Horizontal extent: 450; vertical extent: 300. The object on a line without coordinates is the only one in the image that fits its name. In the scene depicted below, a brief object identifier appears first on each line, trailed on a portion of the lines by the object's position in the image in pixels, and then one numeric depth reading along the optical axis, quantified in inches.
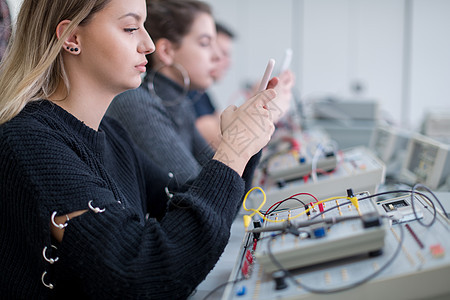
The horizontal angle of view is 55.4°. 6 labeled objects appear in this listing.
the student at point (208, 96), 123.3
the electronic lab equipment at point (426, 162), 55.2
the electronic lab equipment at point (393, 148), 74.9
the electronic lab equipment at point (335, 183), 49.5
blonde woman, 29.9
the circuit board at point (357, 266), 24.7
